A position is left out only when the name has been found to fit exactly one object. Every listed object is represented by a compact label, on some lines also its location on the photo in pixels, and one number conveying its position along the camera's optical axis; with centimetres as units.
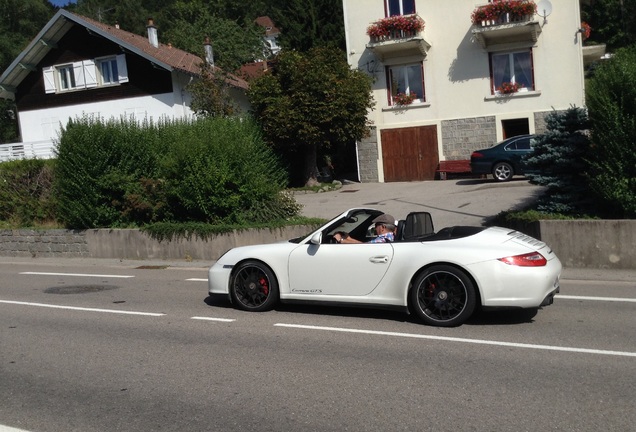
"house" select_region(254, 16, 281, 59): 9176
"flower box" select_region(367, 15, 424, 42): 2633
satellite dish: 2516
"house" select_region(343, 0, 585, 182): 2558
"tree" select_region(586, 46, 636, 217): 1156
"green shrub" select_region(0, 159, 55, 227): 1995
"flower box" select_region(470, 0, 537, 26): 2486
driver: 827
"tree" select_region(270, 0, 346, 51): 3262
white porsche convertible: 737
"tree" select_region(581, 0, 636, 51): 4981
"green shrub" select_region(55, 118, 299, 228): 1566
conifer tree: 1269
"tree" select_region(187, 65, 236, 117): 2714
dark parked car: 2270
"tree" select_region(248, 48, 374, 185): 2523
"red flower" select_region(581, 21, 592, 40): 2539
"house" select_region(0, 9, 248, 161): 3288
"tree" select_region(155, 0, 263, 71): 5159
